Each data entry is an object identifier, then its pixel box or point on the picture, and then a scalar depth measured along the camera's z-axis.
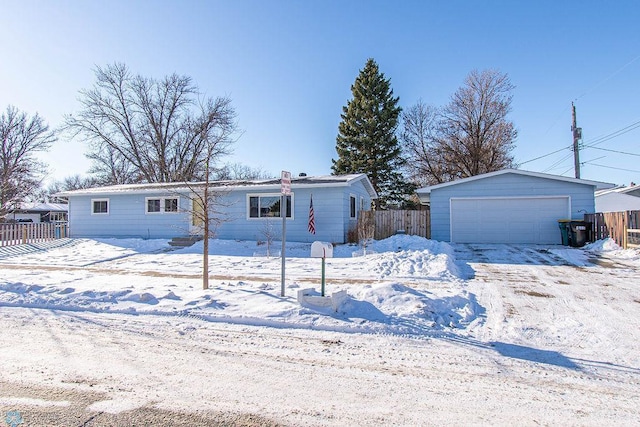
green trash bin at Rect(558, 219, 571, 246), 14.68
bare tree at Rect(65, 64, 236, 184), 31.86
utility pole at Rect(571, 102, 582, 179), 20.91
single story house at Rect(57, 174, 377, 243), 15.55
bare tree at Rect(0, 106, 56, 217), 29.84
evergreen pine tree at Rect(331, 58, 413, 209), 30.03
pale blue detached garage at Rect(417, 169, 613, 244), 15.32
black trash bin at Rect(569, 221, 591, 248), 14.22
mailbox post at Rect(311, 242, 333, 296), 5.64
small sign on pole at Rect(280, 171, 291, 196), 6.05
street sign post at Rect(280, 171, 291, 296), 6.05
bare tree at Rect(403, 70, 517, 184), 28.62
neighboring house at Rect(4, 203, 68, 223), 40.01
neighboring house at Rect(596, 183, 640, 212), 27.09
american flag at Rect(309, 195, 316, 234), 8.27
